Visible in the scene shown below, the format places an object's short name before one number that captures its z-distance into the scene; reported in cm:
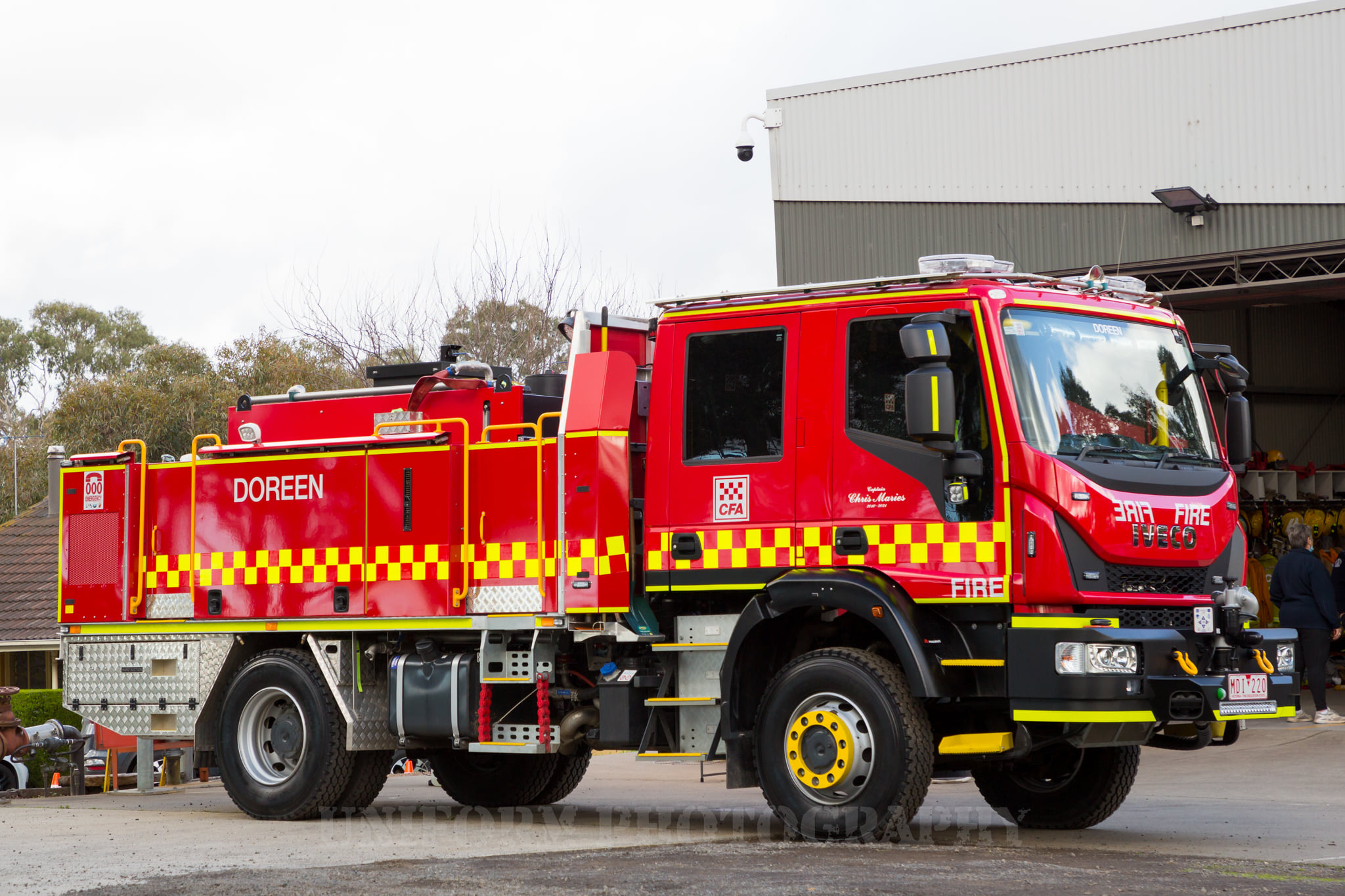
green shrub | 2819
